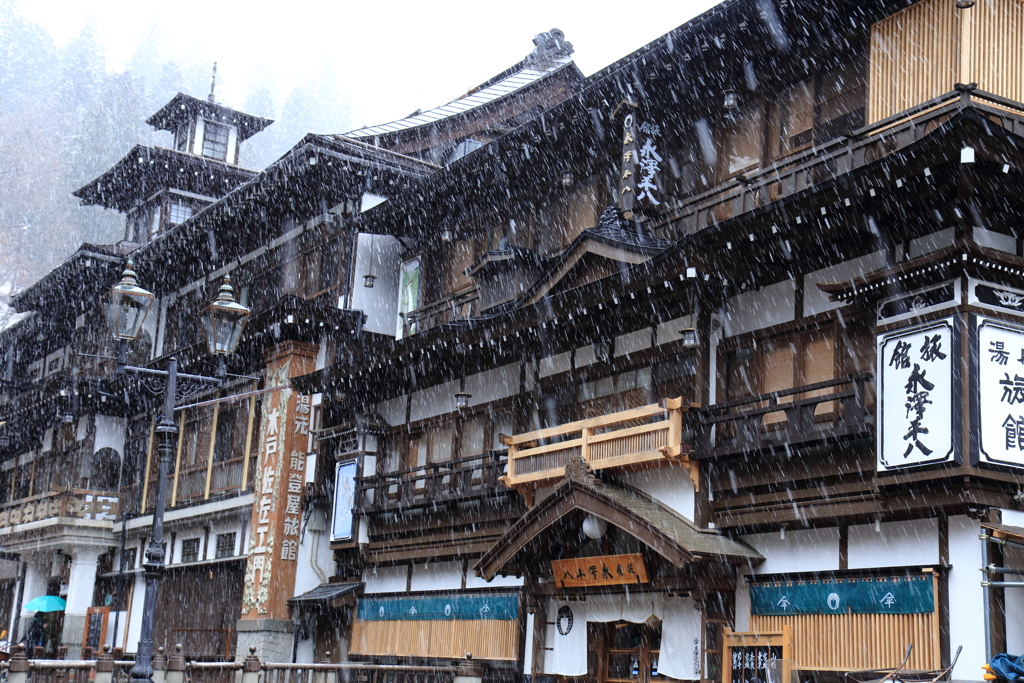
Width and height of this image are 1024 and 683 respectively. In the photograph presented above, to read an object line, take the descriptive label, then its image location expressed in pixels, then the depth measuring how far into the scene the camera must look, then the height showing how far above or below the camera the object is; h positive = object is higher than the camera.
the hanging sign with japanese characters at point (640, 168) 18.22 +7.21
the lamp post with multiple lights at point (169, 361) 14.11 +3.18
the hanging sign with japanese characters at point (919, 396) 12.31 +2.61
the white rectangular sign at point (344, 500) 23.22 +2.14
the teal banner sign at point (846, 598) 12.66 +0.39
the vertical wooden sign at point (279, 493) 23.91 +2.33
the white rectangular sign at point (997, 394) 12.16 +2.62
